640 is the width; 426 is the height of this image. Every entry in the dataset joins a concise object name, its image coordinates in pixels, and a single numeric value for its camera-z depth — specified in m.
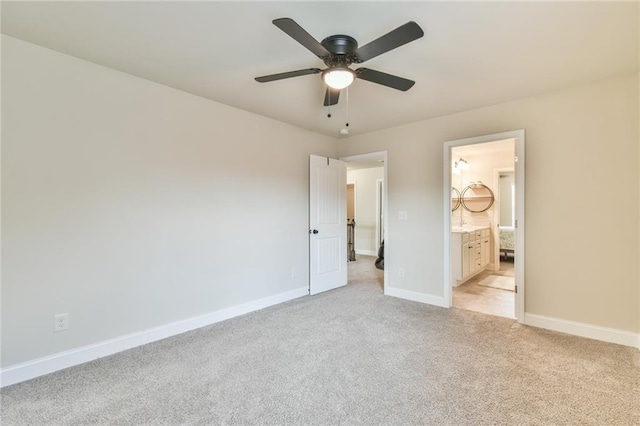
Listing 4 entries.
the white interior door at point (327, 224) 4.16
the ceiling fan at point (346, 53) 1.48
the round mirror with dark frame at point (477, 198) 5.90
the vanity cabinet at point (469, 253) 4.46
